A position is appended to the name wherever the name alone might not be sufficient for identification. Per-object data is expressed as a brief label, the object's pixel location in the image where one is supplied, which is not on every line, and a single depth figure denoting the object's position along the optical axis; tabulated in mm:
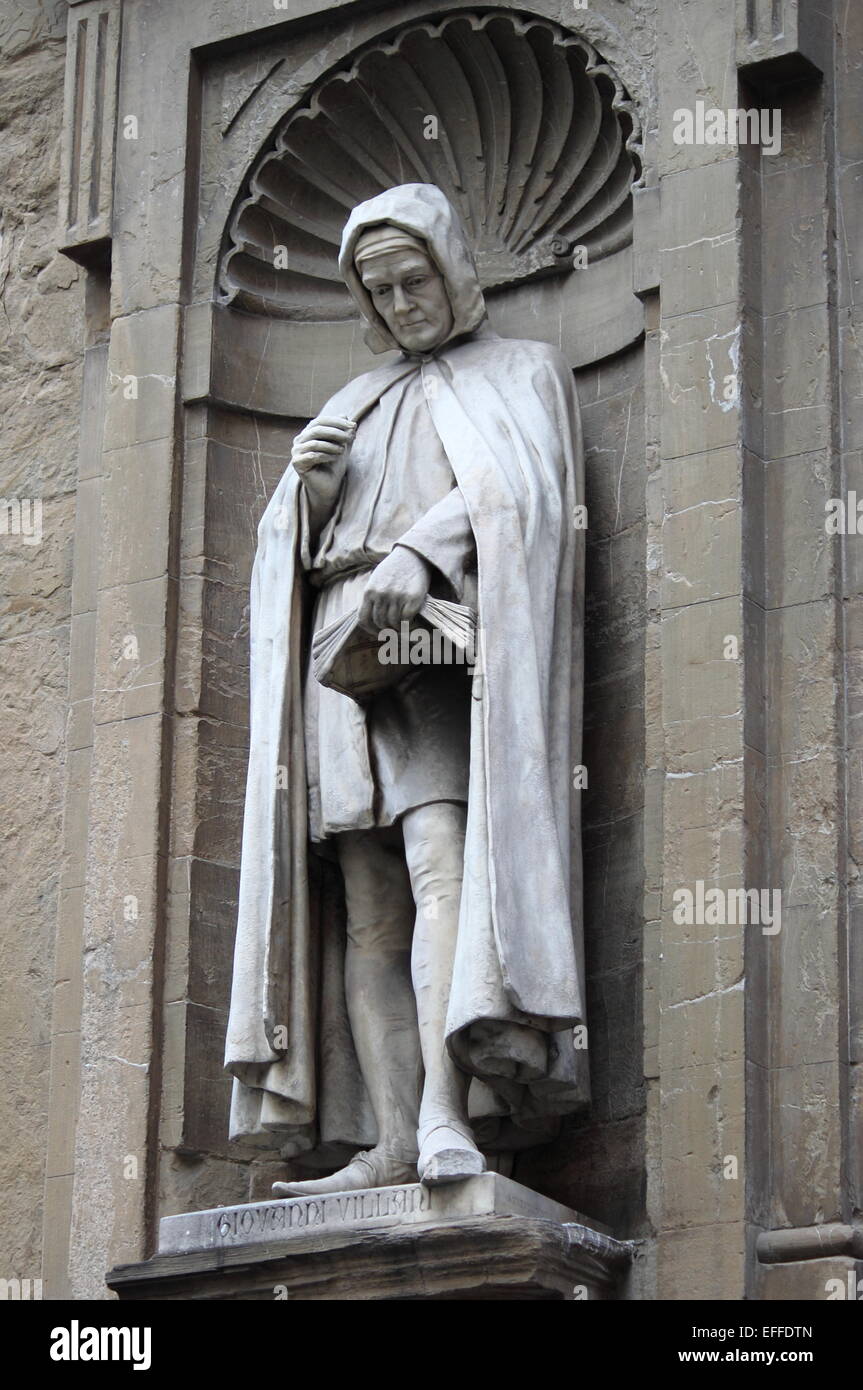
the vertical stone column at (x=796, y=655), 7035
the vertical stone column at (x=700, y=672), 7047
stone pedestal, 6801
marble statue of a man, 7160
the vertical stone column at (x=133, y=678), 7883
